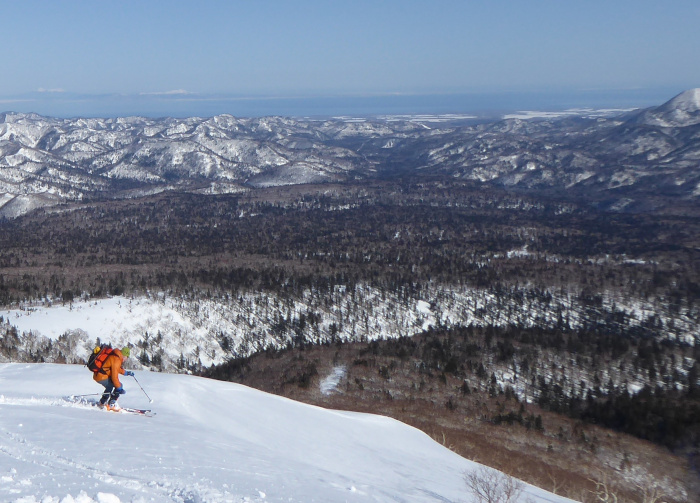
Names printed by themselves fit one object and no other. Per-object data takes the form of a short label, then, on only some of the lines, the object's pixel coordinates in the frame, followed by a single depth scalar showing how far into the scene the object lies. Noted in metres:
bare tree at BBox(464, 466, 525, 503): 20.41
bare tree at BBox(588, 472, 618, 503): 31.59
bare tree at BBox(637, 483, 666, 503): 34.56
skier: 21.25
